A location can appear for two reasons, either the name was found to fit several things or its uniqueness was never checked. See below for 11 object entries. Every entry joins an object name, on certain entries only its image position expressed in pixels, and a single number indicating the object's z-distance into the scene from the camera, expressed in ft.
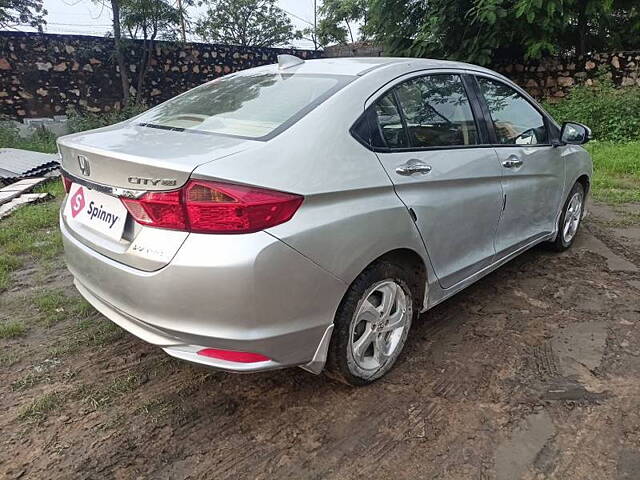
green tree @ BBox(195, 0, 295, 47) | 56.03
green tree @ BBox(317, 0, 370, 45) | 75.00
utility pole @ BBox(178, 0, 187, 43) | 37.40
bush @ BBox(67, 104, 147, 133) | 33.24
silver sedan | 5.83
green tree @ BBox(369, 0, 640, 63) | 30.50
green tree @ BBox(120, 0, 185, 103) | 34.86
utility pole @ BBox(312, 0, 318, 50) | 75.71
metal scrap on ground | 21.43
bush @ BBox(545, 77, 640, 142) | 31.01
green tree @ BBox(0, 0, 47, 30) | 31.55
